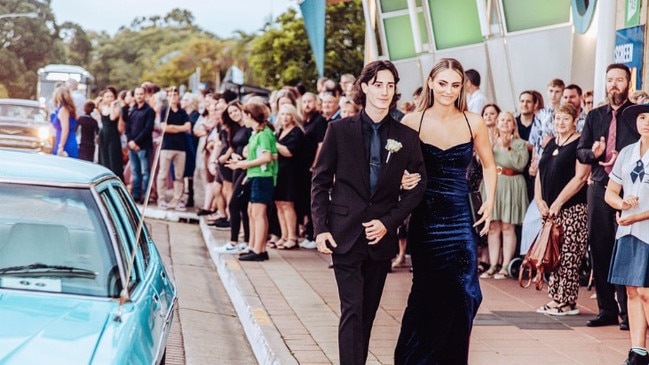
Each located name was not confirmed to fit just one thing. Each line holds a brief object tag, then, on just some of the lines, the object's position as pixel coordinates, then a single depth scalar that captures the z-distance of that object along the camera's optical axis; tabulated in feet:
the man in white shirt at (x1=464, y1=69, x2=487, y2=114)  44.96
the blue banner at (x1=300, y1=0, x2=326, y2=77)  48.14
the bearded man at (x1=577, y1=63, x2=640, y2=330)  30.12
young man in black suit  21.25
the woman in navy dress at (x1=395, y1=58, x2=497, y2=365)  22.30
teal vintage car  14.94
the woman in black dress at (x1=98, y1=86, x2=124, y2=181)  65.26
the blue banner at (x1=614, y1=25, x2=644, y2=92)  36.06
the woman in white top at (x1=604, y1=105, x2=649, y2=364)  25.21
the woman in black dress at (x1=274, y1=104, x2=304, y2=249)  47.73
